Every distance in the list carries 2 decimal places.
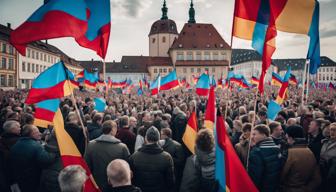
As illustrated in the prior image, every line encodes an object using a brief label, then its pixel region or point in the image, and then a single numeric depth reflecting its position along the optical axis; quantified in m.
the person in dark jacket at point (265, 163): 3.81
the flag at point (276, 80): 15.59
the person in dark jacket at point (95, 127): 6.26
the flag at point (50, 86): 5.28
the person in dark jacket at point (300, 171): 3.81
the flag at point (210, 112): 5.53
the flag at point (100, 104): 10.14
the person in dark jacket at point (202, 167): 3.99
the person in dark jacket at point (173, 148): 5.12
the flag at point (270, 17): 4.27
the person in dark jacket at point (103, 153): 4.44
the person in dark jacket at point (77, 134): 5.46
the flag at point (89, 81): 22.47
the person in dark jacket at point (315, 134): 4.97
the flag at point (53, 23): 4.04
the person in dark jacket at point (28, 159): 4.28
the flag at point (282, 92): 9.90
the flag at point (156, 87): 14.73
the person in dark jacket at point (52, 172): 4.38
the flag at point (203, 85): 12.66
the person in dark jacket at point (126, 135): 5.82
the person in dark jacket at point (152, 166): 4.12
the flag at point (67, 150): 3.59
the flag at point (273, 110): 8.59
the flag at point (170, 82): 14.52
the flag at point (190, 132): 5.51
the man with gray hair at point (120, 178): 2.88
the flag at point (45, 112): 6.55
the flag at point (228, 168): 3.29
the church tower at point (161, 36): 80.81
